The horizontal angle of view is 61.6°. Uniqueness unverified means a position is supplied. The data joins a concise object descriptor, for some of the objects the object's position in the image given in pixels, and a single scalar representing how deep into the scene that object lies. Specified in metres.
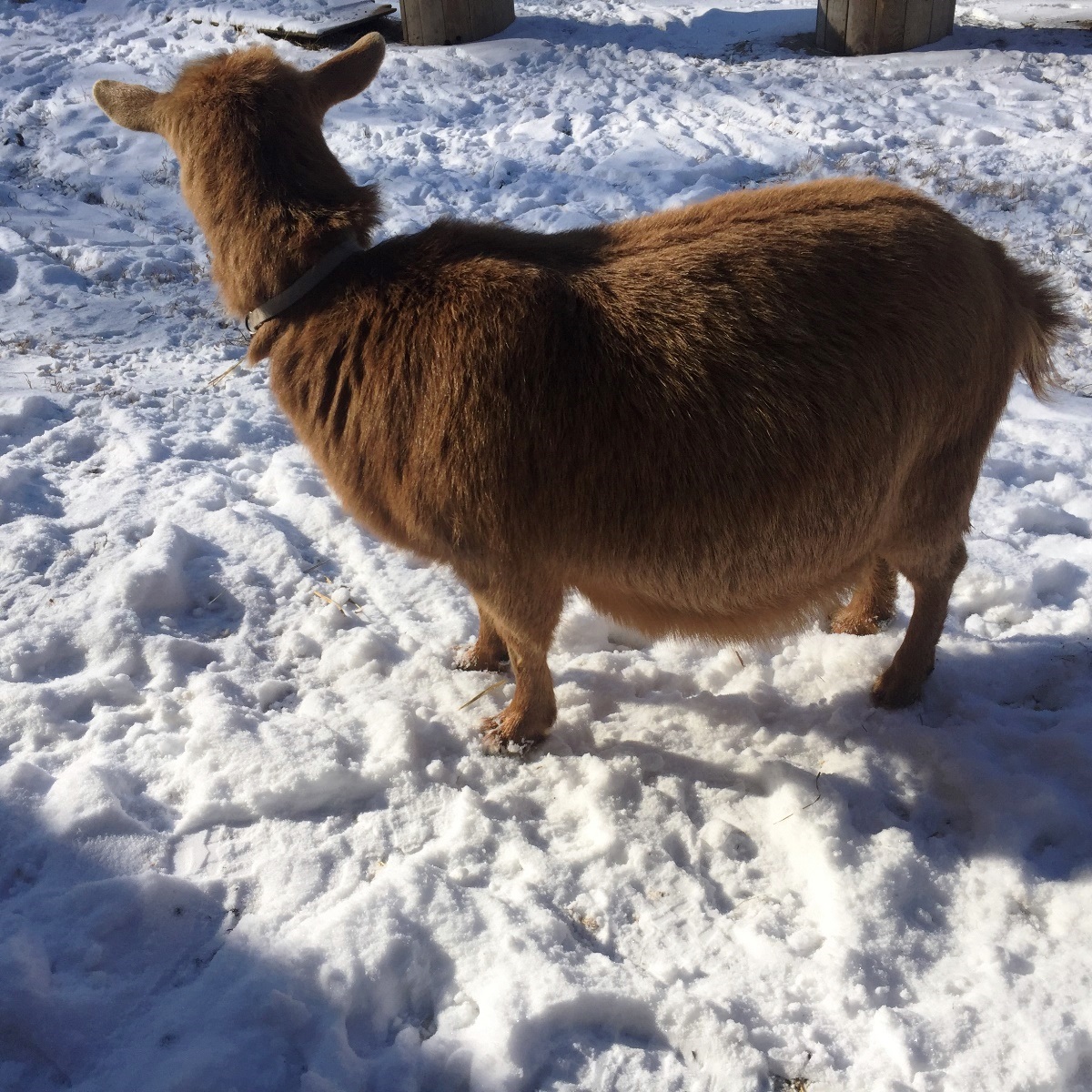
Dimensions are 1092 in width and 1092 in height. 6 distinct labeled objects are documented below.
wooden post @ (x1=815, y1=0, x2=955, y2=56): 7.80
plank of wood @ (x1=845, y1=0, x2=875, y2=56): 7.84
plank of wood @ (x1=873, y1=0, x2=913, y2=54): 7.77
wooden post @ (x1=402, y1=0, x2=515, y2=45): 8.52
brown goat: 2.28
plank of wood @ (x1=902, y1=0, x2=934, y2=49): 7.77
